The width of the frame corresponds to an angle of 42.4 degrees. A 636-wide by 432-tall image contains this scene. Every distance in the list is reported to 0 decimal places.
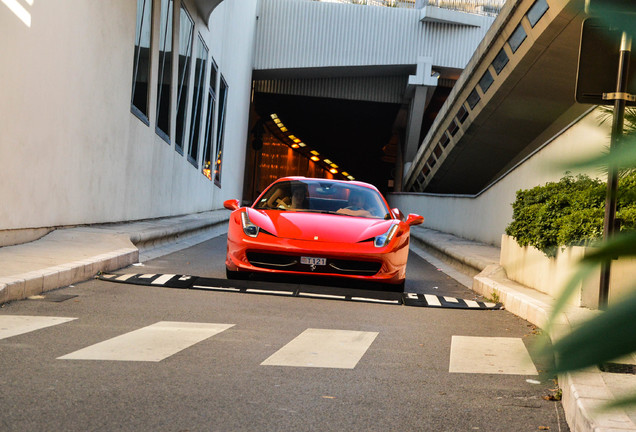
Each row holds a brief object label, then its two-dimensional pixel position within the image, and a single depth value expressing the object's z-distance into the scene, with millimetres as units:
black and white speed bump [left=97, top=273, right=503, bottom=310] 9070
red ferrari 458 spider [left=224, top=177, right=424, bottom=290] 9195
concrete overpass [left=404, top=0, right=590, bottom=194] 17906
